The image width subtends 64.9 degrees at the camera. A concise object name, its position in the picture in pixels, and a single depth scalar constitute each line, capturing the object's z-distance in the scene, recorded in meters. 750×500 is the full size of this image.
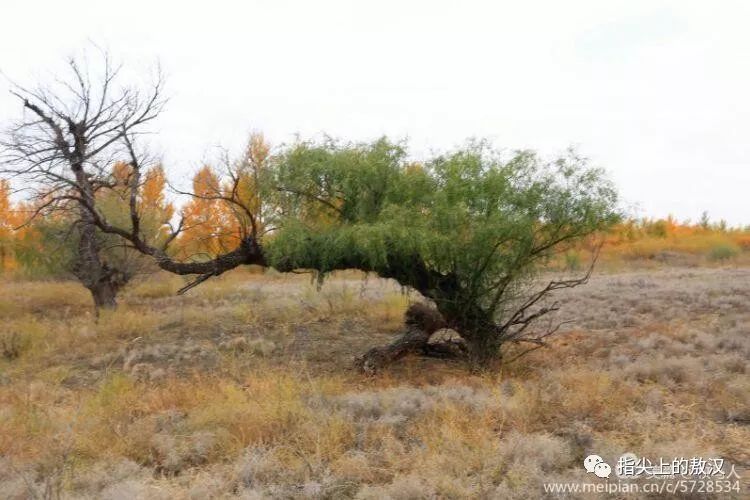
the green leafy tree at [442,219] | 9.13
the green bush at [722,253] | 32.69
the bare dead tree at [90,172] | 10.76
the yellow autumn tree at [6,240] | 26.22
